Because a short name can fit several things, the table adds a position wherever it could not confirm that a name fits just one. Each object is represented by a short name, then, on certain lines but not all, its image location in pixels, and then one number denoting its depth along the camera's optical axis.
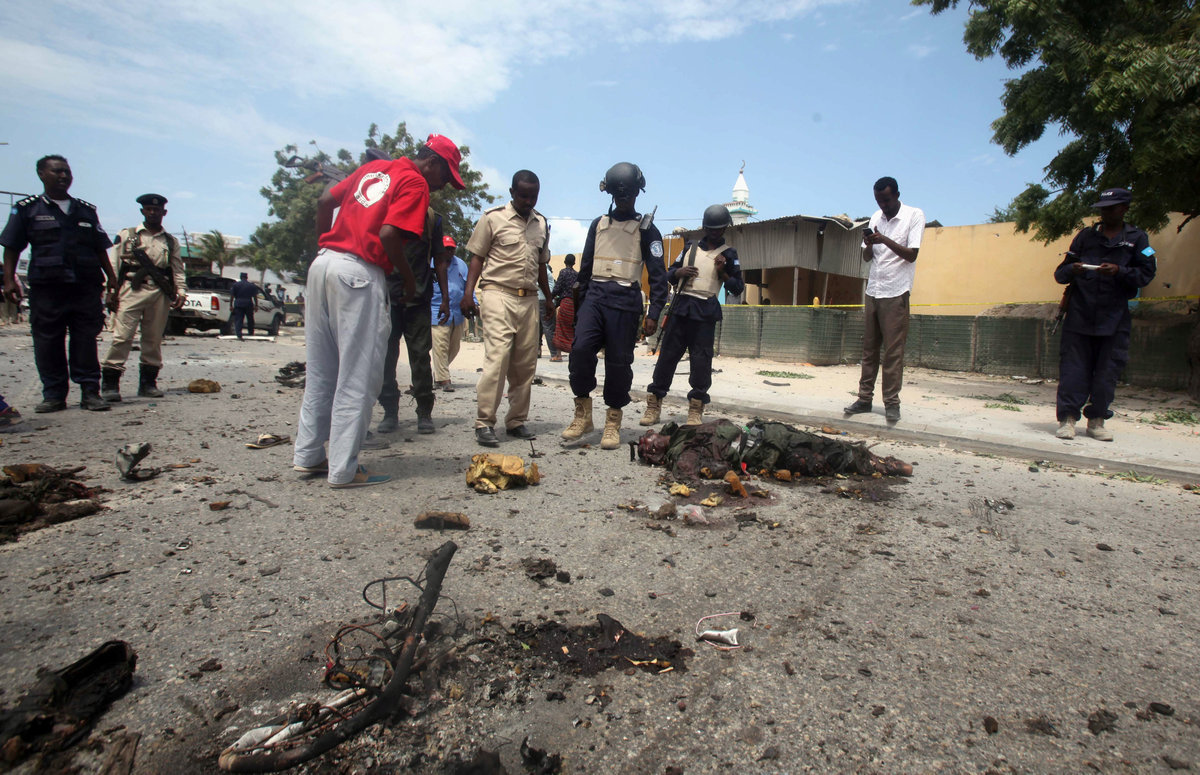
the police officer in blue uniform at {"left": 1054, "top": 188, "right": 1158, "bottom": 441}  5.15
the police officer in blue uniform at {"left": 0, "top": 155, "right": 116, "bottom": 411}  5.30
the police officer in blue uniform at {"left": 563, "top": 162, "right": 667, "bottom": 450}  4.91
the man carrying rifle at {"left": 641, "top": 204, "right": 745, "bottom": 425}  5.43
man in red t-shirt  3.32
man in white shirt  5.69
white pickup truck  16.83
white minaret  42.64
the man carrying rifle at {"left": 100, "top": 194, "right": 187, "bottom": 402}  5.91
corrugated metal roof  21.00
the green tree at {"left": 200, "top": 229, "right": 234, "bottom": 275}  42.28
